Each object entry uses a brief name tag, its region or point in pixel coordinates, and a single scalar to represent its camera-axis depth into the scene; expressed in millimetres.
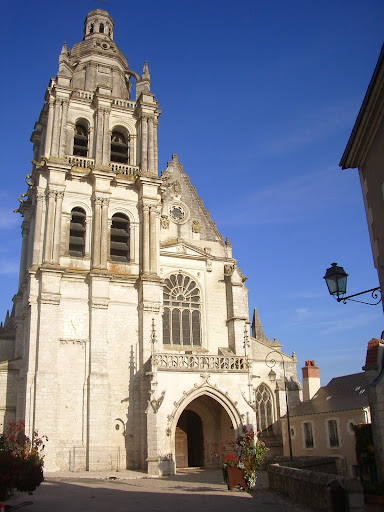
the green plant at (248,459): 14750
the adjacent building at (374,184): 9555
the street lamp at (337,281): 9562
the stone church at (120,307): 21016
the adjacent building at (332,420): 21647
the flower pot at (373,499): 7138
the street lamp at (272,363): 23156
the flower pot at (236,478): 14656
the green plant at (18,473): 10680
